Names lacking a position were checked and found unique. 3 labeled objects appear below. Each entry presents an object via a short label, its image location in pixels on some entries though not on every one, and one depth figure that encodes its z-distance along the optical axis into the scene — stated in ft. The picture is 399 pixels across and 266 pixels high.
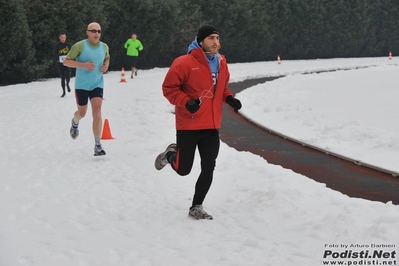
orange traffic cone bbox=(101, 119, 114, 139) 39.68
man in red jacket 20.74
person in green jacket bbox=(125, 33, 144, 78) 94.07
